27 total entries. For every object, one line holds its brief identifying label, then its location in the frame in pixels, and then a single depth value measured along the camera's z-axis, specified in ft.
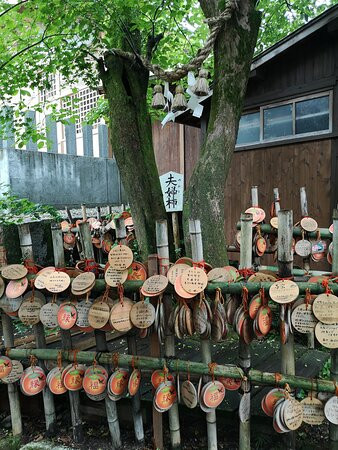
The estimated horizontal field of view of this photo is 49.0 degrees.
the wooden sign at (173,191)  20.24
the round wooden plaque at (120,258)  7.56
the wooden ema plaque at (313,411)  6.73
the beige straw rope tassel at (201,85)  12.93
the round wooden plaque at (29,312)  8.20
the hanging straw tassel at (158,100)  14.56
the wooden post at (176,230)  18.80
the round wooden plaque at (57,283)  7.88
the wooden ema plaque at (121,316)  7.41
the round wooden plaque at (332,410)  6.58
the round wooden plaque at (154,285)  7.14
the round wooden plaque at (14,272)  8.20
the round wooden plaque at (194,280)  6.86
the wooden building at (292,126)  19.06
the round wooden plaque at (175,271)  7.18
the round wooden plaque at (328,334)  6.39
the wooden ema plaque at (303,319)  6.49
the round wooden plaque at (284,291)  6.44
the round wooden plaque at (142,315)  7.41
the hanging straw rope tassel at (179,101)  13.79
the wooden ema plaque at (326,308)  6.36
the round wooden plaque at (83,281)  7.71
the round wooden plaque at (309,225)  13.32
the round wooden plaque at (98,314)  7.59
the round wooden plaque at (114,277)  7.61
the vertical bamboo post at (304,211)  13.61
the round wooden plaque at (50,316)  8.07
